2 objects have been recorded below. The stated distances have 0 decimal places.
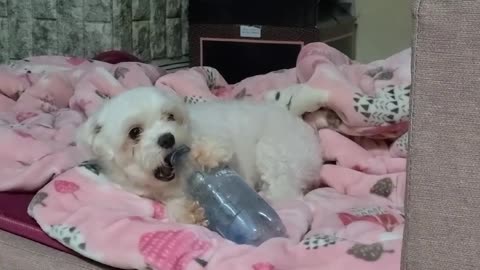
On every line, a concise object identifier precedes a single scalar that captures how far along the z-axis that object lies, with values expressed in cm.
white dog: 138
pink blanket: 116
